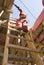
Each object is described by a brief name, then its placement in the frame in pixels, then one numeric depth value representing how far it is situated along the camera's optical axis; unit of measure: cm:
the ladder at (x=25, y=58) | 135
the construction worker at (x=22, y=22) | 216
